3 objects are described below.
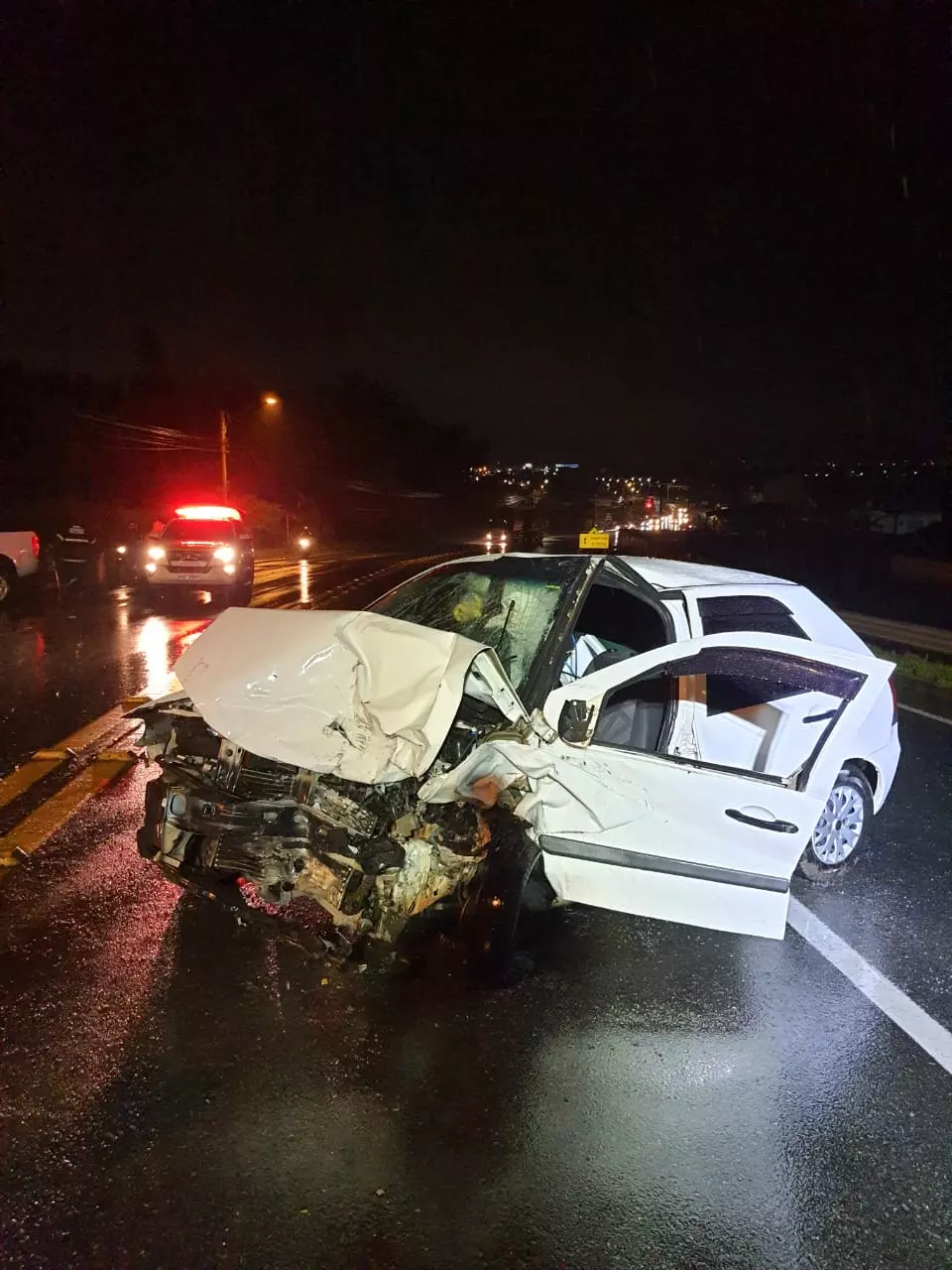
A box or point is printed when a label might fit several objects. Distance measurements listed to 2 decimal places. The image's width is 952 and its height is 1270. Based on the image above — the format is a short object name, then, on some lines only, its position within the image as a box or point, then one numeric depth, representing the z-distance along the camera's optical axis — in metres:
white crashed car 3.78
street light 36.78
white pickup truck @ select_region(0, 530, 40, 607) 16.97
